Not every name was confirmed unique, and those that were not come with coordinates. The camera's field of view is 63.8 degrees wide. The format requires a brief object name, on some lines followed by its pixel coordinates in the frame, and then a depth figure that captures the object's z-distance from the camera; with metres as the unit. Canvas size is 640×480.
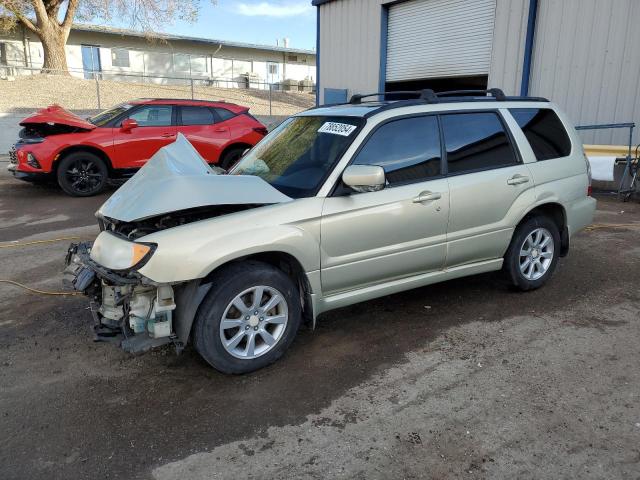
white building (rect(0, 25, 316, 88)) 28.38
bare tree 21.89
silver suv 3.21
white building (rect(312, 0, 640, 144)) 9.77
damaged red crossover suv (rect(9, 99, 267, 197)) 9.44
